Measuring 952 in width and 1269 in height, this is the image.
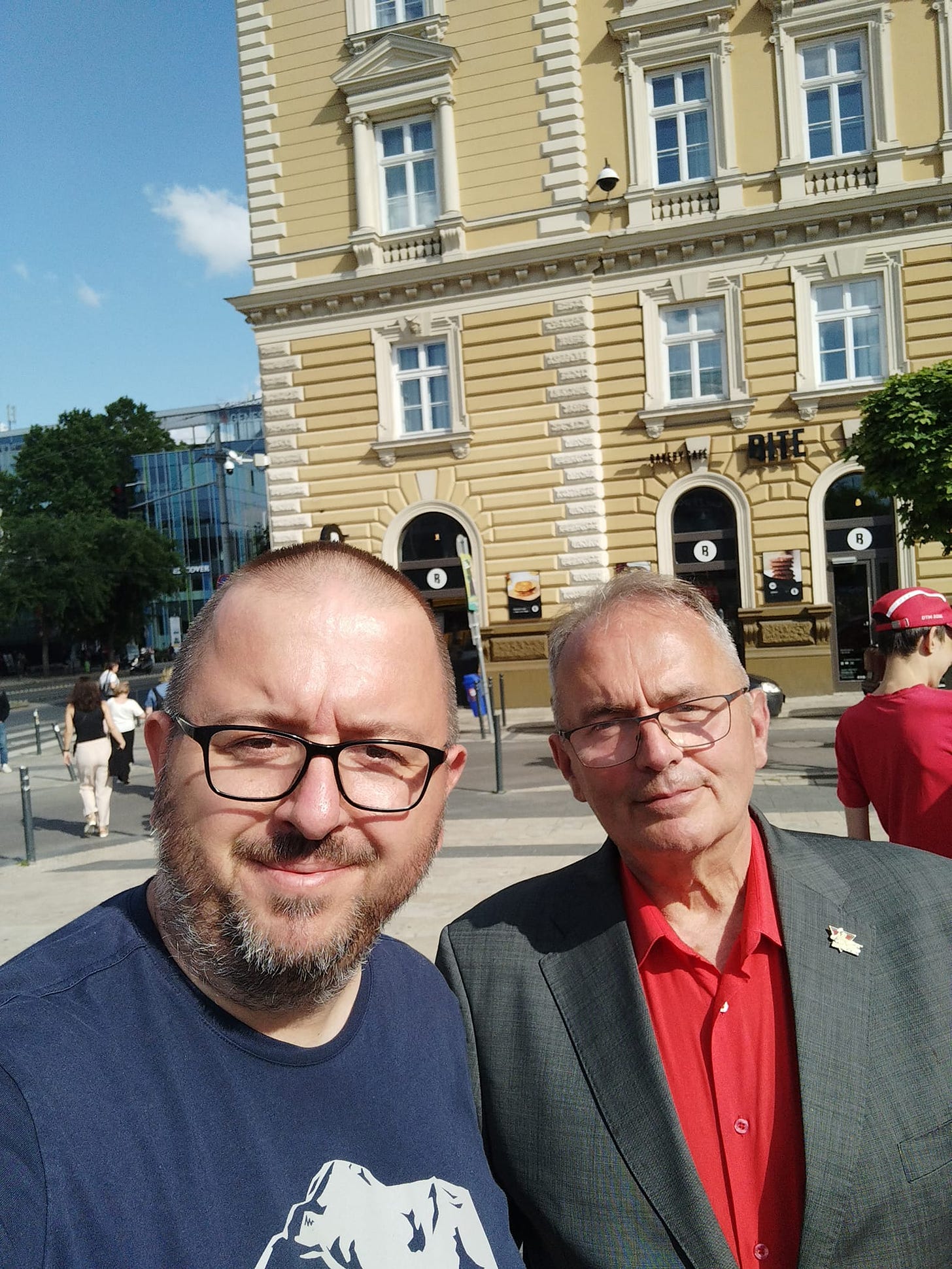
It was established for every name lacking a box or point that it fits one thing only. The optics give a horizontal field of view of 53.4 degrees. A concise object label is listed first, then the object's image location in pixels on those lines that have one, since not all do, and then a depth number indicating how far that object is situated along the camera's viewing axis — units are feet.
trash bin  59.77
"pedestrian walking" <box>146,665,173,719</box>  44.10
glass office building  239.50
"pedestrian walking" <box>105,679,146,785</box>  44.96
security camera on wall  60.44
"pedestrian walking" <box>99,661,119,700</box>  55.88
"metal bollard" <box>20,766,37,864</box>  31.99
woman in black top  36.40
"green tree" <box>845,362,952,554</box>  42.57
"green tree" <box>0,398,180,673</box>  160.56
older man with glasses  5.34
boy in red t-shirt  10.72
